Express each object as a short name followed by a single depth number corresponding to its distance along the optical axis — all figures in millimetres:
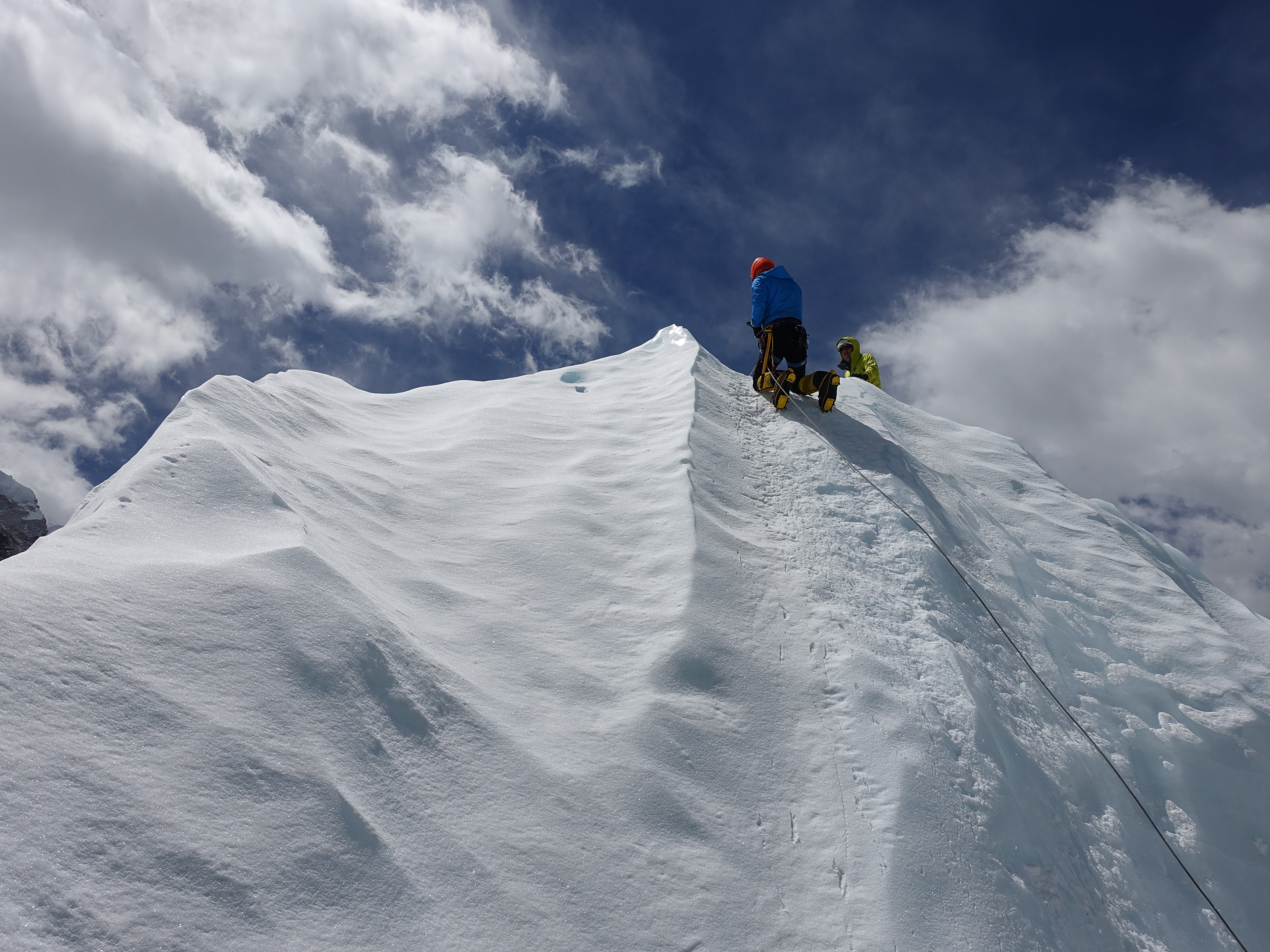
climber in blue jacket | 7488
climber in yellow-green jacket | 10492
